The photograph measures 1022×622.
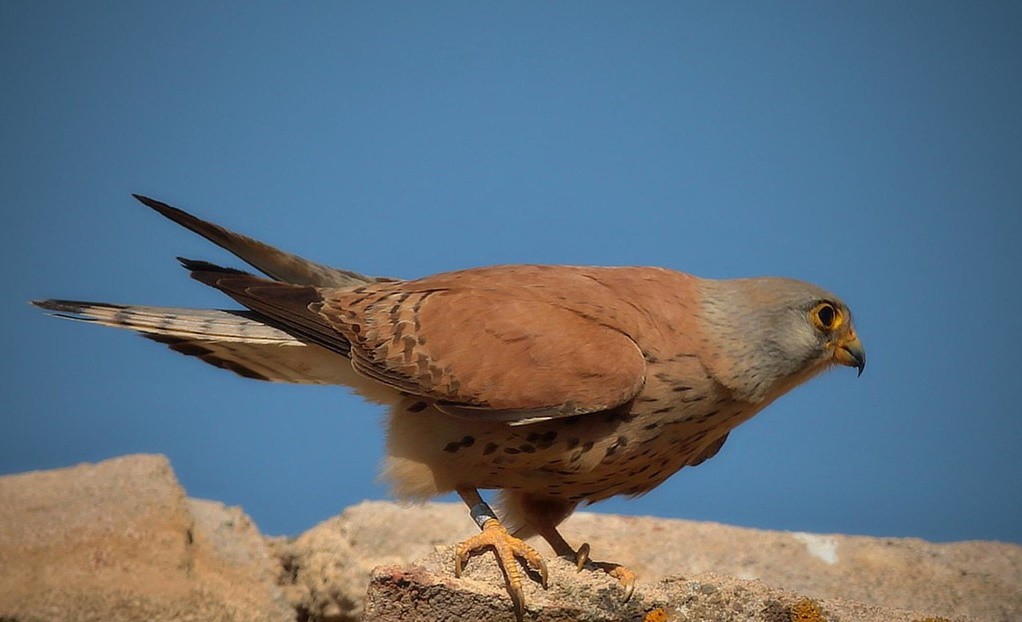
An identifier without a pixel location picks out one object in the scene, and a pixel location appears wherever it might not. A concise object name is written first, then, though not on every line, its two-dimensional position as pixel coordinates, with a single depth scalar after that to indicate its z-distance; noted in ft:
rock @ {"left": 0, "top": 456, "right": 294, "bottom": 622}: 29.07
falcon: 23.27
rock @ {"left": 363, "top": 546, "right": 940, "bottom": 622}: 20.52
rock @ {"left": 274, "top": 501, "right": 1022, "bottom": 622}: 33.45
